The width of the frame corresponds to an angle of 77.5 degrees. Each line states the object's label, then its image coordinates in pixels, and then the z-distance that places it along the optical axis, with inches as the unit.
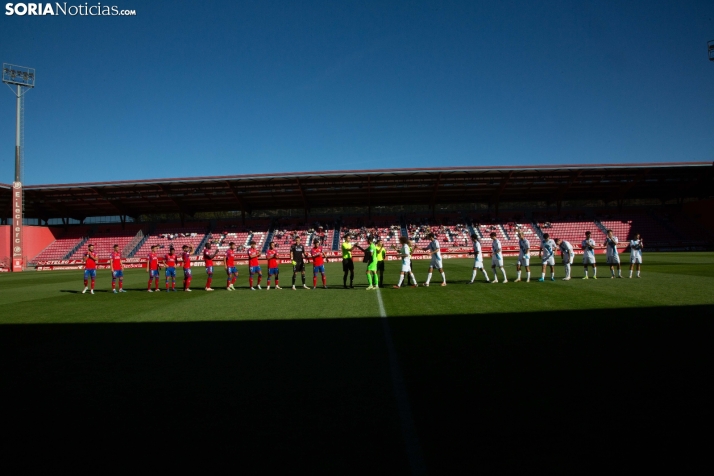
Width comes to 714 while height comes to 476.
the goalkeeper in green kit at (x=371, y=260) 559.5
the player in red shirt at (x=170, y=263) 633.0
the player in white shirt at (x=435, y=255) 577.9
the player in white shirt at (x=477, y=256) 601.9
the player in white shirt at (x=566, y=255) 611.8
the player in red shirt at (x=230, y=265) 628.0
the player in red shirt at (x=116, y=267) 624.3
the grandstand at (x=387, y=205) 1670.8
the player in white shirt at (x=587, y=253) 620.1
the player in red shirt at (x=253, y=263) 616.7
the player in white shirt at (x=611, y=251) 622.8
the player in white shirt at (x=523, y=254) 612.1
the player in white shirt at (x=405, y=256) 562.9
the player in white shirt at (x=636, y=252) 628.7
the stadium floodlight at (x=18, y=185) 1489.9
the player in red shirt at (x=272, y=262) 614.5
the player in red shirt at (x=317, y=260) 600.1
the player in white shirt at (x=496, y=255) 597.9
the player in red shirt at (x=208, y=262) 635.4
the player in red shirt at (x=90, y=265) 623.5
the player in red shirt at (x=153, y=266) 642.8
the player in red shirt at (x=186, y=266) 619.8
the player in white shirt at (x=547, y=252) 606.5
